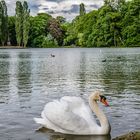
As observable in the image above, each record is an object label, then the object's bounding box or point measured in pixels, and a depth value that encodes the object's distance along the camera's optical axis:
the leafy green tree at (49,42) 85.08
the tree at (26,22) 77.42
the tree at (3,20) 77.68
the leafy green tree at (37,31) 85.66
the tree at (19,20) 77.50
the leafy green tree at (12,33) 84.03
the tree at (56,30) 86.61
